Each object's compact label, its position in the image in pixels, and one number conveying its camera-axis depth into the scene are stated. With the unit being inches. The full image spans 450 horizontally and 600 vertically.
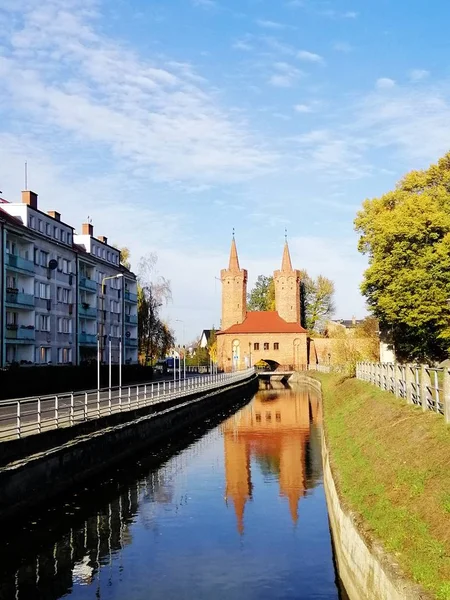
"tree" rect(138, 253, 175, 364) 3393.2
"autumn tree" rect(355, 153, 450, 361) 1646.2
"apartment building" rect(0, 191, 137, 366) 1968.5
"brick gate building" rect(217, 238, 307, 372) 4453.7
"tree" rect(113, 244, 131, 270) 3398.1
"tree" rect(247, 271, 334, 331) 4921.3
